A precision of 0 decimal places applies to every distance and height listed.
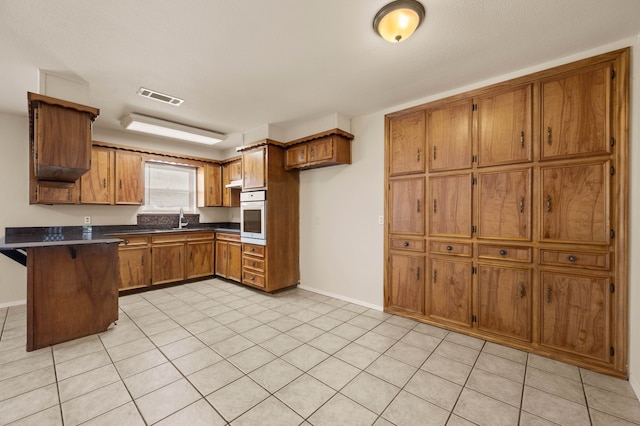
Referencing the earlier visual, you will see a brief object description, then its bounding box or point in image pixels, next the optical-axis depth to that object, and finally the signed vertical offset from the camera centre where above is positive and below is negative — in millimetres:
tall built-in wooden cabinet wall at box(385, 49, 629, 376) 2230 -2
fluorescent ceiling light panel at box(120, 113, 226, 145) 3814 +1270
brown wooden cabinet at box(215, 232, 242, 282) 4781 -835
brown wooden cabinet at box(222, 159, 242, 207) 5418 +530
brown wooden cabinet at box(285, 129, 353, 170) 3721 +894
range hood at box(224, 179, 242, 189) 5113 +528
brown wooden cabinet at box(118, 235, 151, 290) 4227 -814
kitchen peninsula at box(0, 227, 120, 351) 2543 -776
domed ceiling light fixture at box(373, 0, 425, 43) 1782 +1329
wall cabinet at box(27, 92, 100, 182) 2652 +788
